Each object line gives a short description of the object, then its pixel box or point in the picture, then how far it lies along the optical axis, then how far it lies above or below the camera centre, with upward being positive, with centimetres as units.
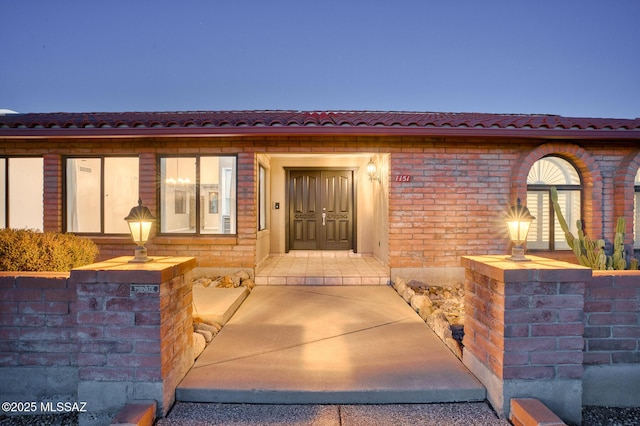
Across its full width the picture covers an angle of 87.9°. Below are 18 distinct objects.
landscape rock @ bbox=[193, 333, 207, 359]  299 -123
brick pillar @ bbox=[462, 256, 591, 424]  225 -85
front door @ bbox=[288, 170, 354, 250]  904 +6
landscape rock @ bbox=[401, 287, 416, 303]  473 -119
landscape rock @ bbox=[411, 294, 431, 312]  427 -116
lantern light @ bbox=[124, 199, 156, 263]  265 -10
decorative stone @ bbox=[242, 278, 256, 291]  544 -118
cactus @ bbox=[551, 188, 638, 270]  508 -59
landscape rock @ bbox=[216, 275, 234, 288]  529 -113
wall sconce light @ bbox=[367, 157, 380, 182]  749 +95
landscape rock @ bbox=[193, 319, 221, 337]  349 -123
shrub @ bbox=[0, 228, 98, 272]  280 -36
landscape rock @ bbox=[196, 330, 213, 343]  333 -124
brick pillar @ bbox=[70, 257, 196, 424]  221 -85
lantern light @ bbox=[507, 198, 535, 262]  278 -9
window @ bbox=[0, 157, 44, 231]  620 +36
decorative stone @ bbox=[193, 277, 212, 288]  538 -116
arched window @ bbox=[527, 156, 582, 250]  615 +26
